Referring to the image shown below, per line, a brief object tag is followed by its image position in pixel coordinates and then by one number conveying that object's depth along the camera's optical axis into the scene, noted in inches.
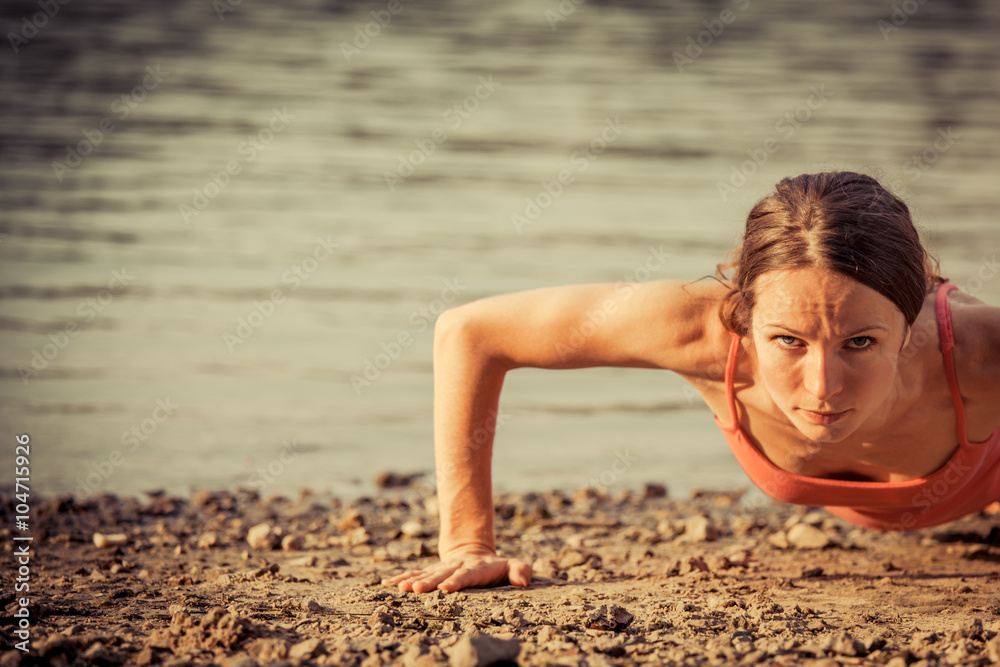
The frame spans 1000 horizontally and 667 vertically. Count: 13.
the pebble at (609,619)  263.0
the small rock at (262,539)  381.1
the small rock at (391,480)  492.7
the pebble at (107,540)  377.4
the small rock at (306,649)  233.3
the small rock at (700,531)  402.3
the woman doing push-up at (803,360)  262.2
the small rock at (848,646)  244.1
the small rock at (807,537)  386.9
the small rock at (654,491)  487.1
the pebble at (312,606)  280.8
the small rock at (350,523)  413.1
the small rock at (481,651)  222.5
